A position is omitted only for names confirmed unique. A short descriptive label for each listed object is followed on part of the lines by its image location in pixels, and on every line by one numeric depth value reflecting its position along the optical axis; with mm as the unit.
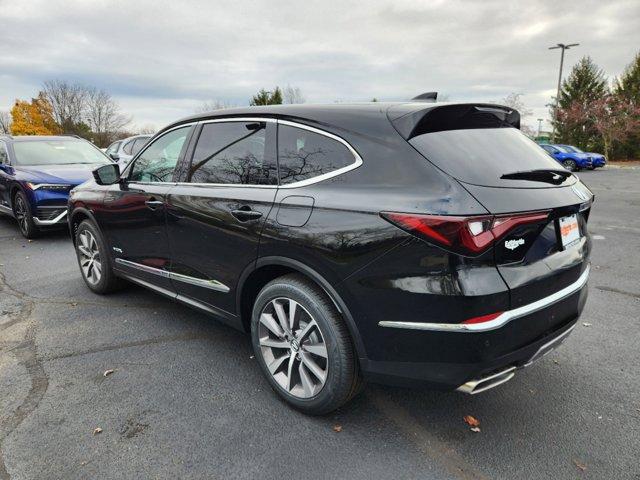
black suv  1992
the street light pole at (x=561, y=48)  33103
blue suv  7066
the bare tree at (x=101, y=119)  58938
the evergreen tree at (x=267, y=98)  46406
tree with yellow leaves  56500
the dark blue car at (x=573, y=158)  26031
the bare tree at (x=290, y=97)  49534
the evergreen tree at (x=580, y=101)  40625
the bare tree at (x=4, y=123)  61044
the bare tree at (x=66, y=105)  57156
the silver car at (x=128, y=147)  12267
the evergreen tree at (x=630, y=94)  38262
